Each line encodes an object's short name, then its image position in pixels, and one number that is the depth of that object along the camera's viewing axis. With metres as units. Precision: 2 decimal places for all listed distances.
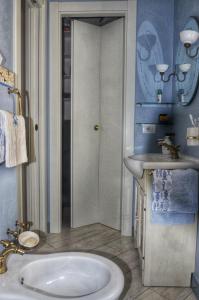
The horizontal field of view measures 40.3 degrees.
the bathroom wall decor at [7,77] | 1.47
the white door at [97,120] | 2.90
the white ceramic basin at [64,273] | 1.37
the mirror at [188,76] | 1.99
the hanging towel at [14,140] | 1.44
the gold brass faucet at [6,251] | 1.33
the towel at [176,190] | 1.78
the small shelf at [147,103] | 2.68
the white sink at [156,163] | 1.80
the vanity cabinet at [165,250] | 1.86
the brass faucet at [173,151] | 2.14
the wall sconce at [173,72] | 2.18
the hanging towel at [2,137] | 1.39
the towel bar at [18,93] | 1.61
